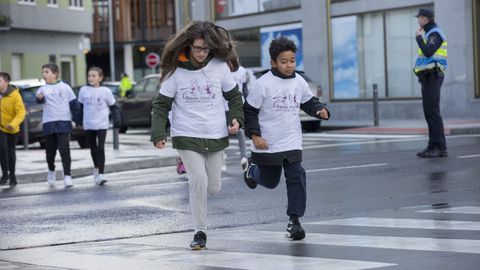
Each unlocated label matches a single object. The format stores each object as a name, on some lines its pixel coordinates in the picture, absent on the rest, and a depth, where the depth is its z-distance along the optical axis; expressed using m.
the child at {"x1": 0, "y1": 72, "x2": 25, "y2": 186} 17.23
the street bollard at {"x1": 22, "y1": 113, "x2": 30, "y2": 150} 25.36
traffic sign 53.97
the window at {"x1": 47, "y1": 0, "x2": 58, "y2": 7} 55.59
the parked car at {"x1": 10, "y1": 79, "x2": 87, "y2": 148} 26.69
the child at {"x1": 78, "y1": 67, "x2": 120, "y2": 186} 16.38
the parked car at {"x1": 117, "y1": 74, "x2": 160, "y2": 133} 32.56
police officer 16.56
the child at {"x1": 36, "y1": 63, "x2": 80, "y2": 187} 16.22
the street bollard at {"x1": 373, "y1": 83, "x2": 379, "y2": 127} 27.83
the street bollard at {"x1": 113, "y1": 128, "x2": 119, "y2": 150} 23.37
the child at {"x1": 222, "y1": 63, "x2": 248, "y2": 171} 16.72
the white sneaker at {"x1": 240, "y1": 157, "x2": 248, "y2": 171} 16.52
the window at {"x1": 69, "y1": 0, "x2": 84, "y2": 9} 58.44
